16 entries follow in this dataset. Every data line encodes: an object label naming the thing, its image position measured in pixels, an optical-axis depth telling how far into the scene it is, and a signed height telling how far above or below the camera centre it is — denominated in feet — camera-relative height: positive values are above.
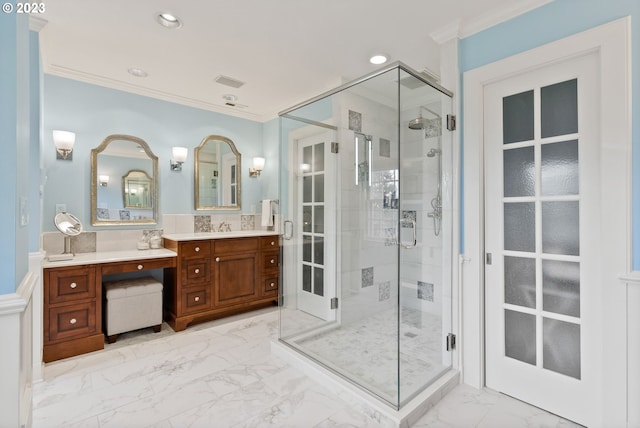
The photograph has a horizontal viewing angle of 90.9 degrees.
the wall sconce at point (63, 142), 9.36 +2.15
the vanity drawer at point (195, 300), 10.34 -2.90
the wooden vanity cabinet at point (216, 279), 10.31 -2.33
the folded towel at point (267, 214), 13.52 -0.03
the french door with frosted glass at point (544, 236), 5.76 -0.47
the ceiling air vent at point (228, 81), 10.36 +4.47
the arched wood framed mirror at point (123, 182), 10.41 +1.11
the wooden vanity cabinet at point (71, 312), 8.04 -2.61
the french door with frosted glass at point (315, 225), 9.91 -0.38
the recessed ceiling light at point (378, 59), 8.91 +4.44
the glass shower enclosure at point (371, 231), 7.36 -0.52
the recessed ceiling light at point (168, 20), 7.03 +4.42
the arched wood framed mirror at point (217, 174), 12.64 +1.63
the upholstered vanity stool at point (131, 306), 9.09 -2.76
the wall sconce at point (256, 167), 14.17 +2.10
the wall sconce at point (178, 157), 11.78 +2.12
